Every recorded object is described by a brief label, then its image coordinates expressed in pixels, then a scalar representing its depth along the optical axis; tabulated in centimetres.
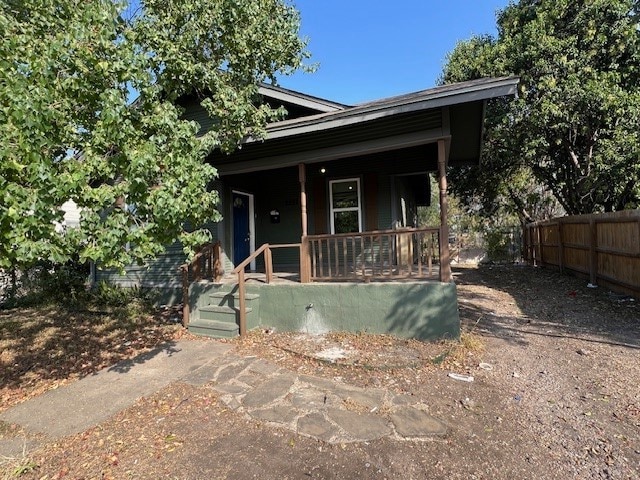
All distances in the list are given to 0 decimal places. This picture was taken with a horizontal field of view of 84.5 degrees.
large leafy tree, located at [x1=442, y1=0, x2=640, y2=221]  984
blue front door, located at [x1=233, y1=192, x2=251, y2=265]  848
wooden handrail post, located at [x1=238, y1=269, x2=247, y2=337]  589
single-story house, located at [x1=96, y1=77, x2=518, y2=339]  545
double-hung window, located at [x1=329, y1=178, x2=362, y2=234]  850
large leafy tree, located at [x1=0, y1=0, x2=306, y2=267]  292
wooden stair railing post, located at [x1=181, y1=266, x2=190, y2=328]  654
